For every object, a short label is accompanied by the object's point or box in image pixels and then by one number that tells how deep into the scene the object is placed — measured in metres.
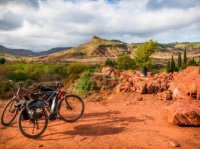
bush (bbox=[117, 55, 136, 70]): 61.16
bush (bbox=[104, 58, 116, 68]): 70.82
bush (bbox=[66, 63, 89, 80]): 39.83
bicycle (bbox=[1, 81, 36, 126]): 8.83
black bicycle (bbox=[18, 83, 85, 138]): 7.71
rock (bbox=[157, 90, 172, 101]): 13.03
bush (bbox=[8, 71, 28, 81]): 36.88
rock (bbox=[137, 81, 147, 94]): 14.54
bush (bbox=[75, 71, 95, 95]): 16.17
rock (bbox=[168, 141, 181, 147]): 7.10
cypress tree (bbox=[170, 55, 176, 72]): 59.97
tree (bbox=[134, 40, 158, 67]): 62.75
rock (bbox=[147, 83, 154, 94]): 14.67
